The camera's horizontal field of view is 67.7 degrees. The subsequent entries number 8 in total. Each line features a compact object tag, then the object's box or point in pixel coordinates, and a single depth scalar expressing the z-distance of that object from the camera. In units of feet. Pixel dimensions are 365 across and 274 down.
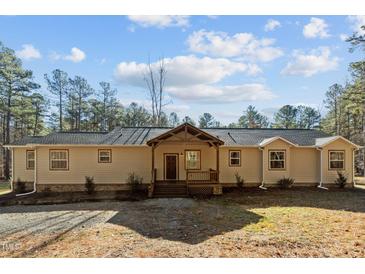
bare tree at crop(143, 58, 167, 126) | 103.40
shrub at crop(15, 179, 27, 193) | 53.88
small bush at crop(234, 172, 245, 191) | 55.21
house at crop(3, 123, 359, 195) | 53.31
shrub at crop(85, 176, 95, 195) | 52.80
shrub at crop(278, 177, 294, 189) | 55.42
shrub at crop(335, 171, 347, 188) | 55.67
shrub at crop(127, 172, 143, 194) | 53.35
